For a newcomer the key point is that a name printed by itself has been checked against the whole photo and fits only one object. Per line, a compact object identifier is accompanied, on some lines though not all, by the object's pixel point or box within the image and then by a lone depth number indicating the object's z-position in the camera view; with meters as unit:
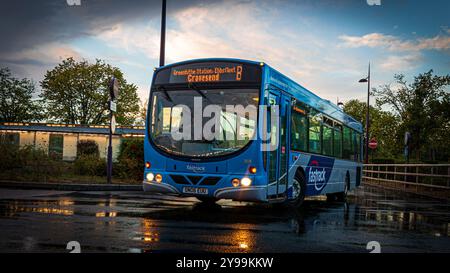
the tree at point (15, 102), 62.88
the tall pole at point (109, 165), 16.73
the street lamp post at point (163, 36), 19.06
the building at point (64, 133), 43.72
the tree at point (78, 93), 57.34
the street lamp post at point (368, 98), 41.52
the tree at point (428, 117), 37.81
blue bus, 9.61
